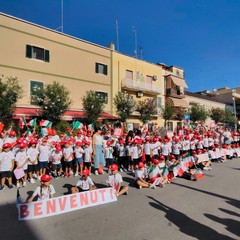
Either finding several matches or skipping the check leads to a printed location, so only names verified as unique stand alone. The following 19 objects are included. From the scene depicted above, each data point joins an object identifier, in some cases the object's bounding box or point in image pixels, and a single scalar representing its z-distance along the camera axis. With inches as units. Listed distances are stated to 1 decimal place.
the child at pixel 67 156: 383.9
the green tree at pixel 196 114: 1441.9
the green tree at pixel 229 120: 1692.8
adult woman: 416.5
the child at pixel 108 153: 438.0
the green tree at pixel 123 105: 1017.5
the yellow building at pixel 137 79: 1120.2
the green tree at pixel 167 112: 1253.7
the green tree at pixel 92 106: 882.8
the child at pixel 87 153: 400.5
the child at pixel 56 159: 375.6
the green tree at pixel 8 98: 656.4
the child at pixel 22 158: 327.9
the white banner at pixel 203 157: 457.3
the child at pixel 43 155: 361.1
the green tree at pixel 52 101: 754.8
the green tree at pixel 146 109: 1117.2
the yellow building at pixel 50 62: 781.3
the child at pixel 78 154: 391.9
